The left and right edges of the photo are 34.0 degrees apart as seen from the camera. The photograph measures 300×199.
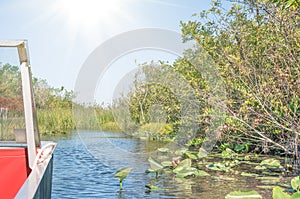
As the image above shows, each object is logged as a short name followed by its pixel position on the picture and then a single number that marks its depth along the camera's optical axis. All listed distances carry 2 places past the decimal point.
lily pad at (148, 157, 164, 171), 7.17
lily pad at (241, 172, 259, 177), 7.17
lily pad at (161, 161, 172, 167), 7.78
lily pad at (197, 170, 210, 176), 7.16
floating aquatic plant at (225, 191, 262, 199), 4.04
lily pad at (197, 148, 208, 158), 8.79
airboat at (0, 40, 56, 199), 3.23
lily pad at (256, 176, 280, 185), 6.57
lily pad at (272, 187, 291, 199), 3.90
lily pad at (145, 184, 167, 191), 6.25
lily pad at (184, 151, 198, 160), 8.54
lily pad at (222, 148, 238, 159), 8.73
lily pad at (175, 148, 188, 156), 9.62
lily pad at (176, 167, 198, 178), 7.00
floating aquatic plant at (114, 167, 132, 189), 6.23
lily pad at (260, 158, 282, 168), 7.52
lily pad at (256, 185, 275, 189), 6.18
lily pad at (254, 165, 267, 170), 7.58
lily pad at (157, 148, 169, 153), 10.12
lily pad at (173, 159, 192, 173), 7.24
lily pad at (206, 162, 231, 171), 7.70
